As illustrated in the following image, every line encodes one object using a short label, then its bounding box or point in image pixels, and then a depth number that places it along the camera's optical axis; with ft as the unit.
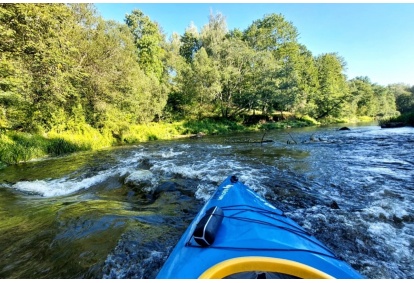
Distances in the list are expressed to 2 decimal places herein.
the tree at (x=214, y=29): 116.06
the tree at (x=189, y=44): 136.46
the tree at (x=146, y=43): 98.50
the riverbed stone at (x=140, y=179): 18.44
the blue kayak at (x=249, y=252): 4.94
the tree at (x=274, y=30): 117.39
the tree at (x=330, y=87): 117.93
